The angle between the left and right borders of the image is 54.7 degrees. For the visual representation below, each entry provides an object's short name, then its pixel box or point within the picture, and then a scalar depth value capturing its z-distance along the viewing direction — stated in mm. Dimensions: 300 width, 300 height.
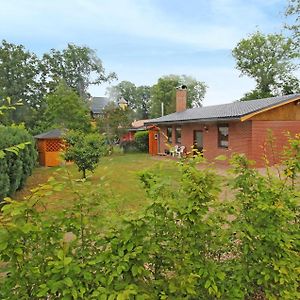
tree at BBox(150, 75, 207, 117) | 47825
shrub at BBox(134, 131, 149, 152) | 27297
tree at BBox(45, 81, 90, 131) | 24609
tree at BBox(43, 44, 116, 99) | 40656
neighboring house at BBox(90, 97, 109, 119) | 51881
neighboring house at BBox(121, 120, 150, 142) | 28288
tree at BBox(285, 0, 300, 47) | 13923
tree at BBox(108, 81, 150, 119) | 72062
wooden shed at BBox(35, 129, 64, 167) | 17891
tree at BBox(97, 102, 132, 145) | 25297
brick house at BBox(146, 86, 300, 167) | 15062
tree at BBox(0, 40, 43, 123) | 34750
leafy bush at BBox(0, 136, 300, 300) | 1912
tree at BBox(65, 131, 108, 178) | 11359
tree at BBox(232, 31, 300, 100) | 35781
